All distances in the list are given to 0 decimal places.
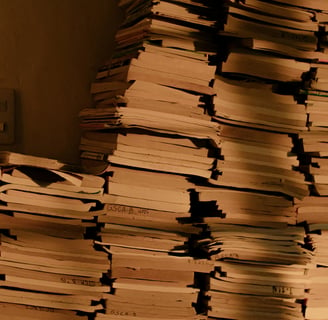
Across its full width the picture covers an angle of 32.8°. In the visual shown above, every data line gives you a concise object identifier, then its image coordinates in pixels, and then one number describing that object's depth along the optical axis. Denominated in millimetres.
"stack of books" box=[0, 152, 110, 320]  2041
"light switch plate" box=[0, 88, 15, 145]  2385
